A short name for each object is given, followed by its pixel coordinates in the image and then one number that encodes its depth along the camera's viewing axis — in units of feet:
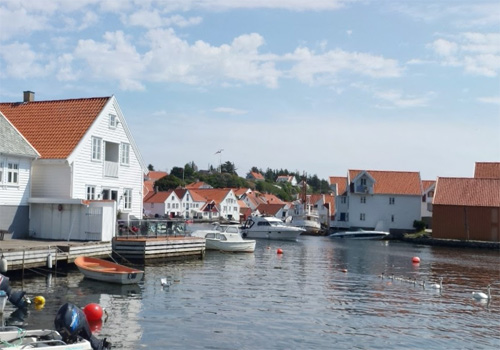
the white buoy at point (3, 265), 89.49
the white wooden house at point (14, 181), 117.19
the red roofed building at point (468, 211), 257.96
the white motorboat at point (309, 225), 310.74
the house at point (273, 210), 471.62
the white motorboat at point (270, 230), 241.76
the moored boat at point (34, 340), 51.62
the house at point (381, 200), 300.20
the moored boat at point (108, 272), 94.51
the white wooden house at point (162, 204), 414.21
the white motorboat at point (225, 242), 166.50
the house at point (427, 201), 325.62
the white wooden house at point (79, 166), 118.32
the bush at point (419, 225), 289.53
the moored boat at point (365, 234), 274.77
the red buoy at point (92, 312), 69.46
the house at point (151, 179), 440.45
